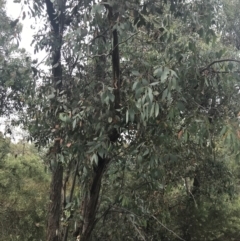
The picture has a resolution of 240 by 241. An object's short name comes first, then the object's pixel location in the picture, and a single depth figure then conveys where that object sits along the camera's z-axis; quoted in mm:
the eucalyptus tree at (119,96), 2279
